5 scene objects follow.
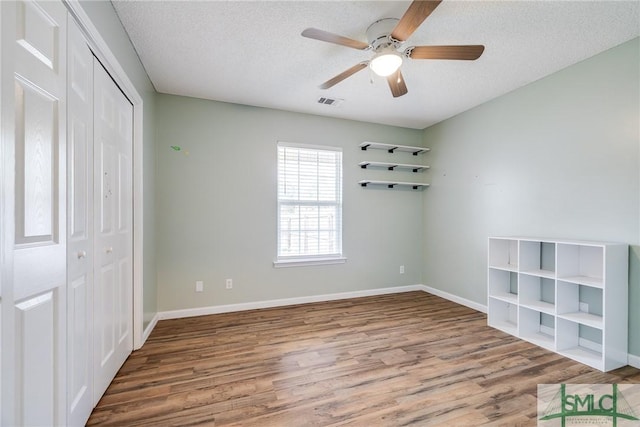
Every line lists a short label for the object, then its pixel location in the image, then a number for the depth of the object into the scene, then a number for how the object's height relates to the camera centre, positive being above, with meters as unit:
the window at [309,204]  3.70 +0.12
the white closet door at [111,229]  1.70 -0.13
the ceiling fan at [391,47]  1.72 +1.13
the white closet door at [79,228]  1.34 -0.09
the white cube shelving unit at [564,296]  2.17 -0.78
